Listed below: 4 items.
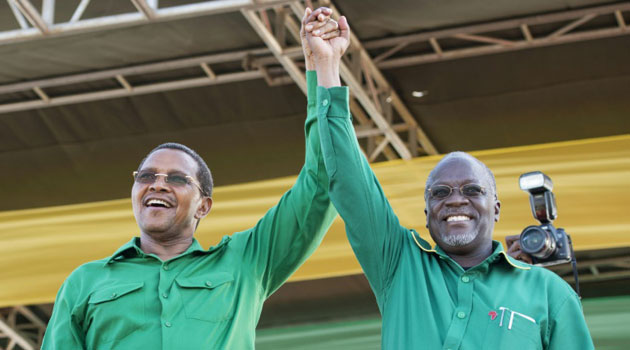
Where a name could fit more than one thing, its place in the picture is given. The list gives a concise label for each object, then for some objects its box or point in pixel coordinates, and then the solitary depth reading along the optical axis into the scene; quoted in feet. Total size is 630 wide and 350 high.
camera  23.02
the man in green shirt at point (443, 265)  15.02
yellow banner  32.04
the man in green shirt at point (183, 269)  16.01
